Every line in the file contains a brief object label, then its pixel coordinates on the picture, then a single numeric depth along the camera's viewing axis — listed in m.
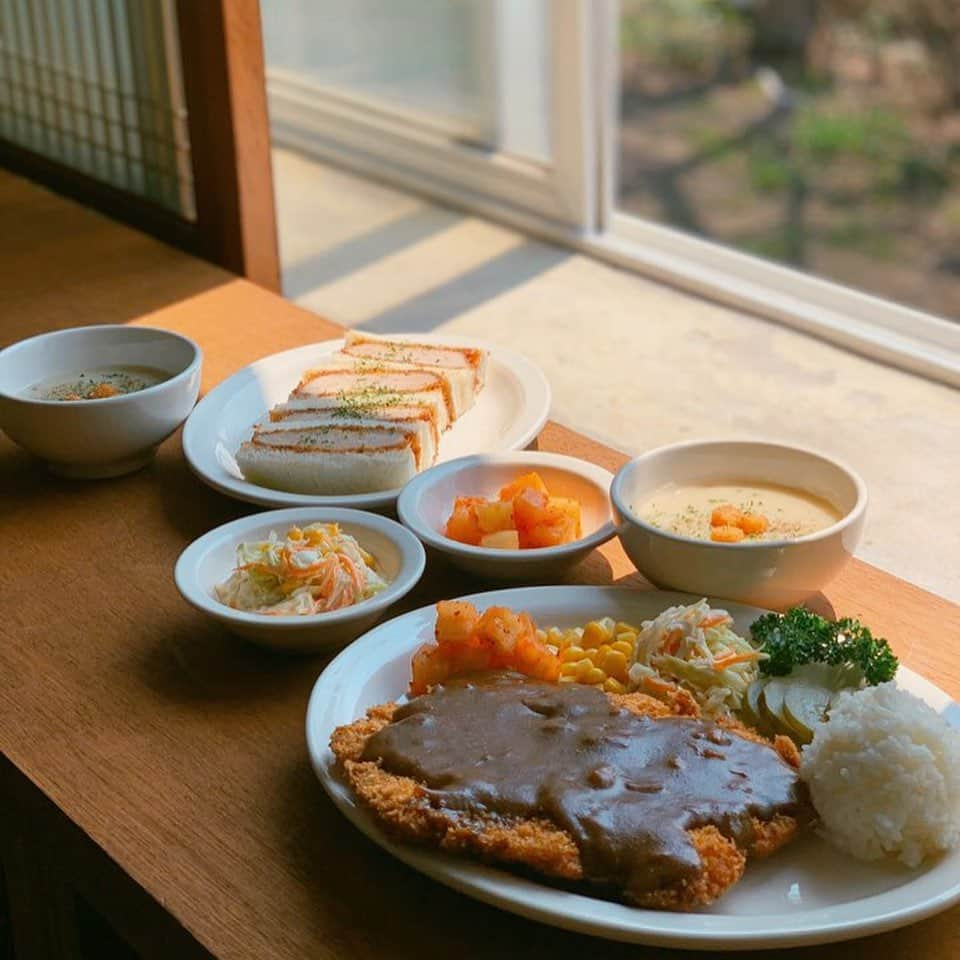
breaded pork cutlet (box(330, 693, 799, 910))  0.96
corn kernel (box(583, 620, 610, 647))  1.24
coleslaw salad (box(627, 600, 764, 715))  1.17
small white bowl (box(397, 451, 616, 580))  1.35
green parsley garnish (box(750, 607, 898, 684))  1.15
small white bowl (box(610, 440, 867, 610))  1.24
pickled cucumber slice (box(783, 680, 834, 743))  1.13
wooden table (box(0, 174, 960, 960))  1.01
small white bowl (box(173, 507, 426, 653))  1.25
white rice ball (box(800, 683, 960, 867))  0.98
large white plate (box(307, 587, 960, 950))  0.93
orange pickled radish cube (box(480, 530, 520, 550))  1.39
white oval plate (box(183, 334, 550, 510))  1.52
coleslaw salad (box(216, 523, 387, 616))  1.28
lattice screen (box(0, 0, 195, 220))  2.53
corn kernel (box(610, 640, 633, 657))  1.22
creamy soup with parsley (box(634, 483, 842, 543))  1.33
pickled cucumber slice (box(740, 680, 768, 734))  1.15
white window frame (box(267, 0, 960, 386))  2.54
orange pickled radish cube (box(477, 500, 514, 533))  1.39
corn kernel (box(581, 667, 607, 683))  1.20
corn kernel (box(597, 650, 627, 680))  1.21
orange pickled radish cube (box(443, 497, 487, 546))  1.40
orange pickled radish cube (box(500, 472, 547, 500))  1.43
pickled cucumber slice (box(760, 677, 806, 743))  1.13
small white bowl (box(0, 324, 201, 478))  1.56
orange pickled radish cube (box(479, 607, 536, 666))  1.20
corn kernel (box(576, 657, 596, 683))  1.21
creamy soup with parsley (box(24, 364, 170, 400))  1.64
